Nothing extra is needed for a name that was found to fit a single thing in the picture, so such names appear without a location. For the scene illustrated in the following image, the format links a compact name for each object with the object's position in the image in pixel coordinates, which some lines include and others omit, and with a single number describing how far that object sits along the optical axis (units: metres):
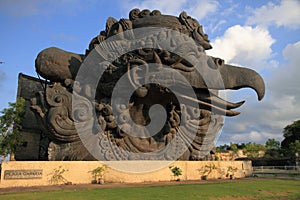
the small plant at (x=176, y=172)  10.70
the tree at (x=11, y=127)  14.03
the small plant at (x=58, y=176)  8.77
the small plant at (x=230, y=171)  12.32
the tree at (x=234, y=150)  49.62
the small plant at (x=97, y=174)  9.33
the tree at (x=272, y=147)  48.49
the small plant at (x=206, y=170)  11.50
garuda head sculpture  10.55
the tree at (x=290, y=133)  45.72
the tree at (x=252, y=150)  52.72
